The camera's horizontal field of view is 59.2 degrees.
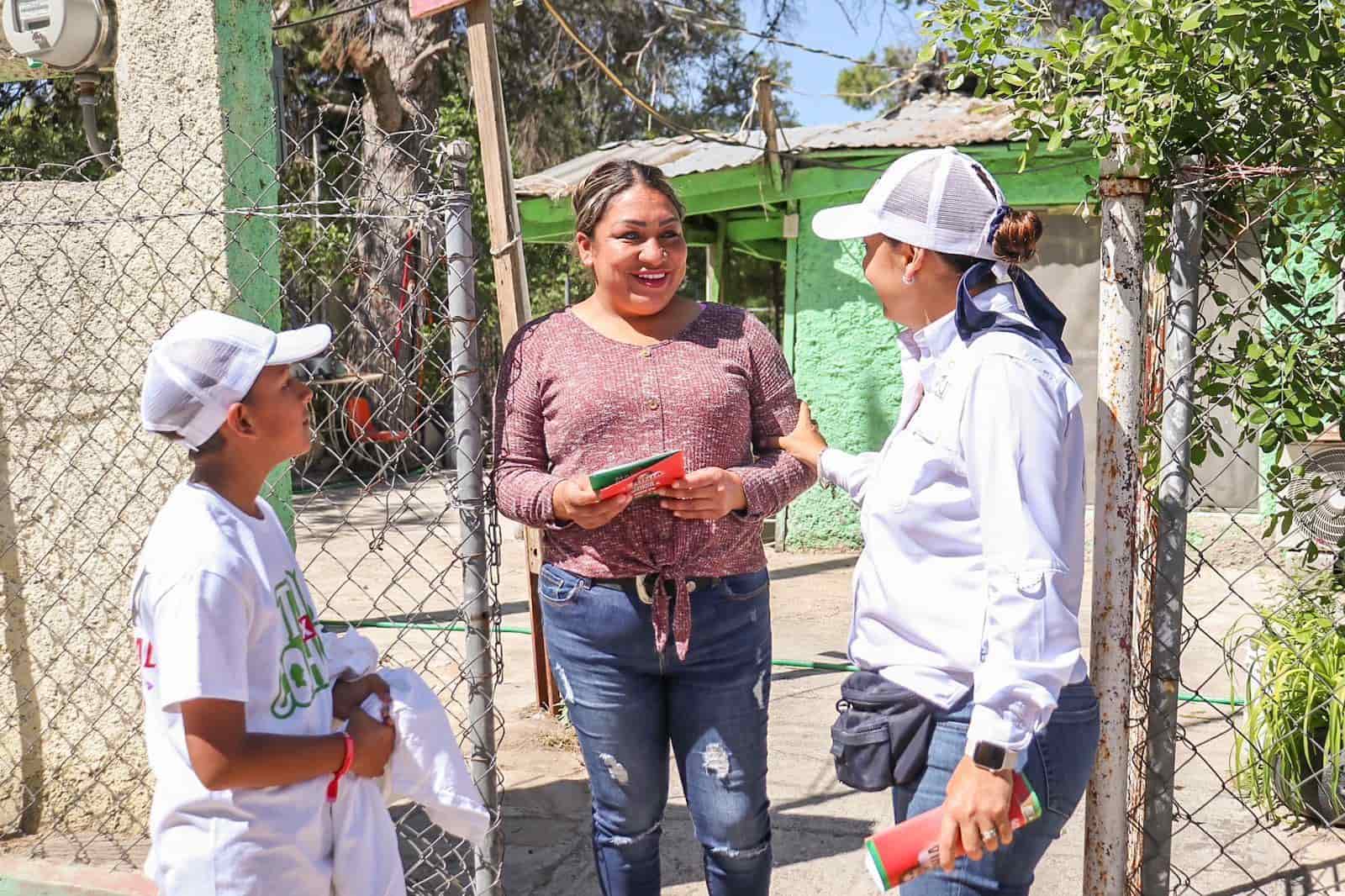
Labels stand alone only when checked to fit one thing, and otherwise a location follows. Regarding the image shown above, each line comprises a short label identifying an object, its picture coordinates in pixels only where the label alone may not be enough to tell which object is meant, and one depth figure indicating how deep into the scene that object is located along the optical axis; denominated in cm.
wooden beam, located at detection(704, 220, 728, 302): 1109
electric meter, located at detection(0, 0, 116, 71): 334
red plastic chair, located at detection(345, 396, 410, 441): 1445
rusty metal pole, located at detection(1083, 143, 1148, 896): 255
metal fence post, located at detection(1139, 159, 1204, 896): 254
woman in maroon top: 254
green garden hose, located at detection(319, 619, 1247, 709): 513
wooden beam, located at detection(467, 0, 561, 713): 377
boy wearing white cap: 178
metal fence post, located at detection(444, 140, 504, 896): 282
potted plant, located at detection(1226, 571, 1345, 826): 363
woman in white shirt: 177
